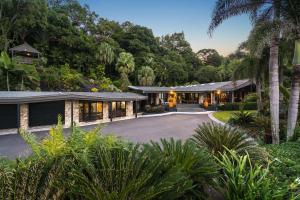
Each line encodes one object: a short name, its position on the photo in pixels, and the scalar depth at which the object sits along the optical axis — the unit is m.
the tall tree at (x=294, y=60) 10.89
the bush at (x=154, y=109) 33.03
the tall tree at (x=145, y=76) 46.14
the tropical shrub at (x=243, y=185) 3.30
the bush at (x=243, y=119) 15.13
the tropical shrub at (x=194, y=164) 3.70
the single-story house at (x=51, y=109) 17.39
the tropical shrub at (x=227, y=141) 6.21
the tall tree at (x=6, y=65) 23.29
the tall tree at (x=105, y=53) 44.75
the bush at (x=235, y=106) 34.09
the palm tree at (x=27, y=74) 24.99
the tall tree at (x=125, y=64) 44.81
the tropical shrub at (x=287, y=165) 4.03
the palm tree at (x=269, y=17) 10.98
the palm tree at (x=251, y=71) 22.15
